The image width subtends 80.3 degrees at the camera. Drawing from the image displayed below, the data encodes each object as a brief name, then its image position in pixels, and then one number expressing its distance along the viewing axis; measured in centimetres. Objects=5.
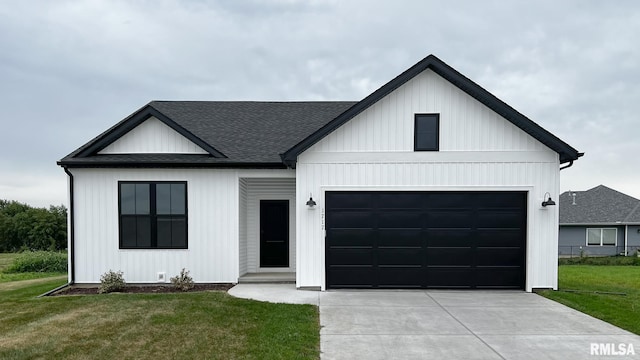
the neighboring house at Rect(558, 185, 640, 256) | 2609
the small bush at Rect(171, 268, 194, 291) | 979
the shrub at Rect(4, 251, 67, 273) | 1681
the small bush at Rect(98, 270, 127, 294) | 959
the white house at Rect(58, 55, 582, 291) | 965
